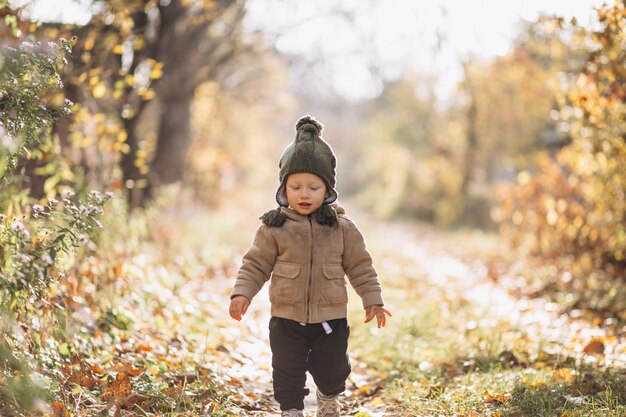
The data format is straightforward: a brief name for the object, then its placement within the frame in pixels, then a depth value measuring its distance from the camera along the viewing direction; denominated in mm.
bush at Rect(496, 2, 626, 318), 6507
